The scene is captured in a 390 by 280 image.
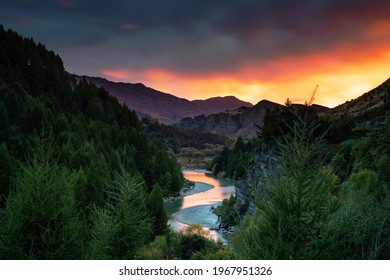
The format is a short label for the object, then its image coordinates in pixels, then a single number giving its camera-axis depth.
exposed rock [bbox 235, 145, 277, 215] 36.47
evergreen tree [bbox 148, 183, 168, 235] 36.83
